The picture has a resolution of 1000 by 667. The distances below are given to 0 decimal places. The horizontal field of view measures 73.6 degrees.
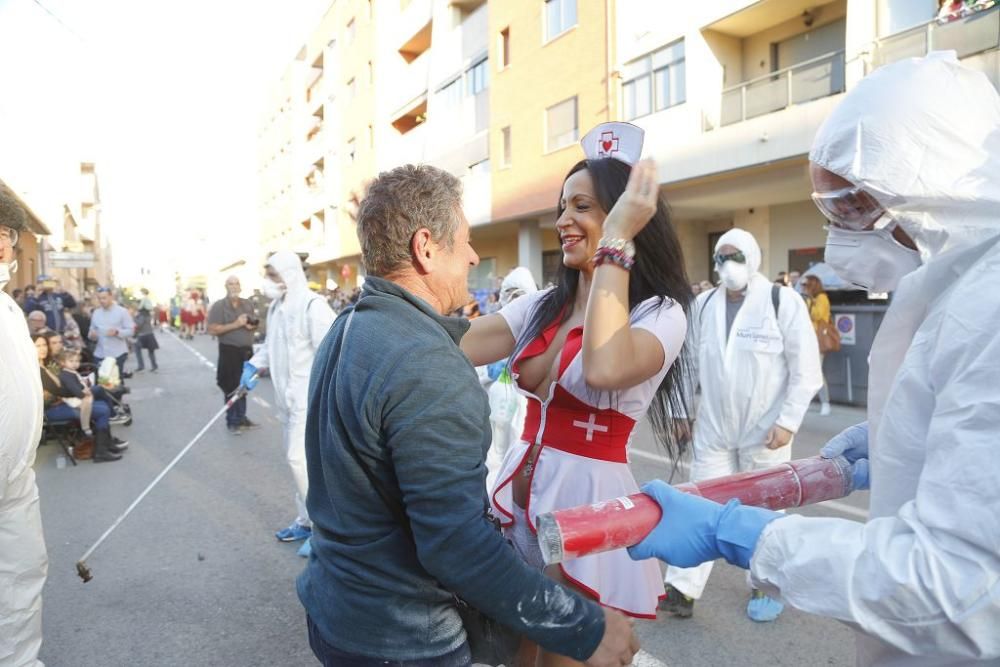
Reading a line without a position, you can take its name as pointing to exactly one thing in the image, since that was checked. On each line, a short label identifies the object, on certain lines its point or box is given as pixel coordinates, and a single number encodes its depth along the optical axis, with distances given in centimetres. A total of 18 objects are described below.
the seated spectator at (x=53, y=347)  795
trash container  1002
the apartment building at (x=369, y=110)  2455
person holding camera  937
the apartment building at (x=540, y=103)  1741
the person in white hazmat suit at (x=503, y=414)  507
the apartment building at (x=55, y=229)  1847
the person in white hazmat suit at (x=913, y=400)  98
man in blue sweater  141
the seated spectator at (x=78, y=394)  791
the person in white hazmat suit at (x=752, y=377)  381
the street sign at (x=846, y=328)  1037
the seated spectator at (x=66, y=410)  775
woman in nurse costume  185
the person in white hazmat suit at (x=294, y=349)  498
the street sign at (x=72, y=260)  1808
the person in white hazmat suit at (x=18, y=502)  273
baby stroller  991
